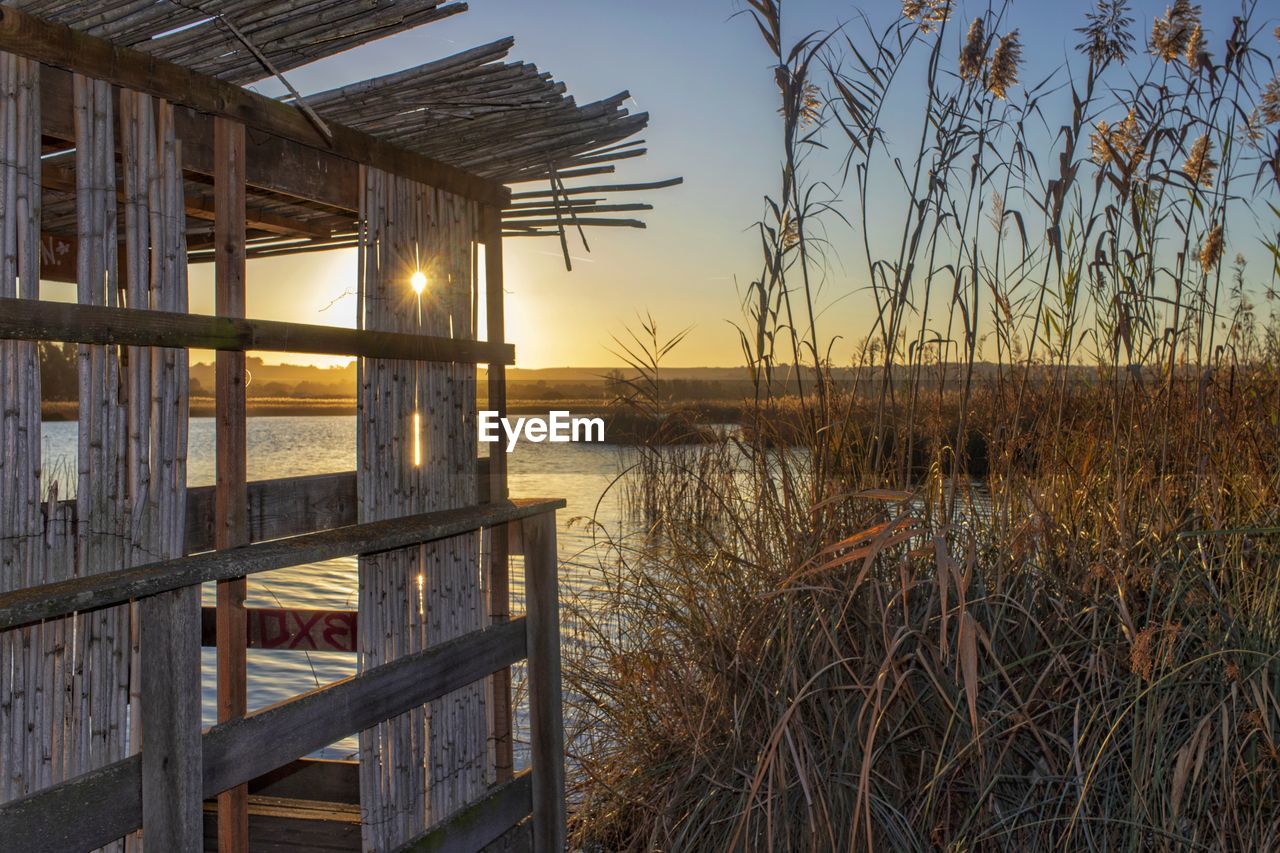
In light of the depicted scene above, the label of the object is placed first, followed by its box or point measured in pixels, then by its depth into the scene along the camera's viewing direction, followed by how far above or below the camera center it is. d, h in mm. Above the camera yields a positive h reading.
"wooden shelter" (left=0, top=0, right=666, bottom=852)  2076 -120
